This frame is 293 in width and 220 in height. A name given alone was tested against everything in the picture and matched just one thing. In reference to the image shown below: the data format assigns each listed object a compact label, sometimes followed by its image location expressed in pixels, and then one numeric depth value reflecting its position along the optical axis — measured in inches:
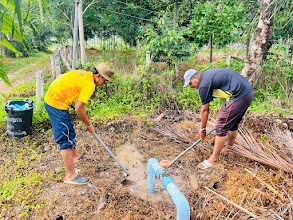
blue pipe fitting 85.2
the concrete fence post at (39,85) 203.5
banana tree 37.0
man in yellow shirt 116.3
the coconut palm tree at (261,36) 196.2
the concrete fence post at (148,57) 249.0
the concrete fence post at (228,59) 277.9
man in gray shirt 129.0
